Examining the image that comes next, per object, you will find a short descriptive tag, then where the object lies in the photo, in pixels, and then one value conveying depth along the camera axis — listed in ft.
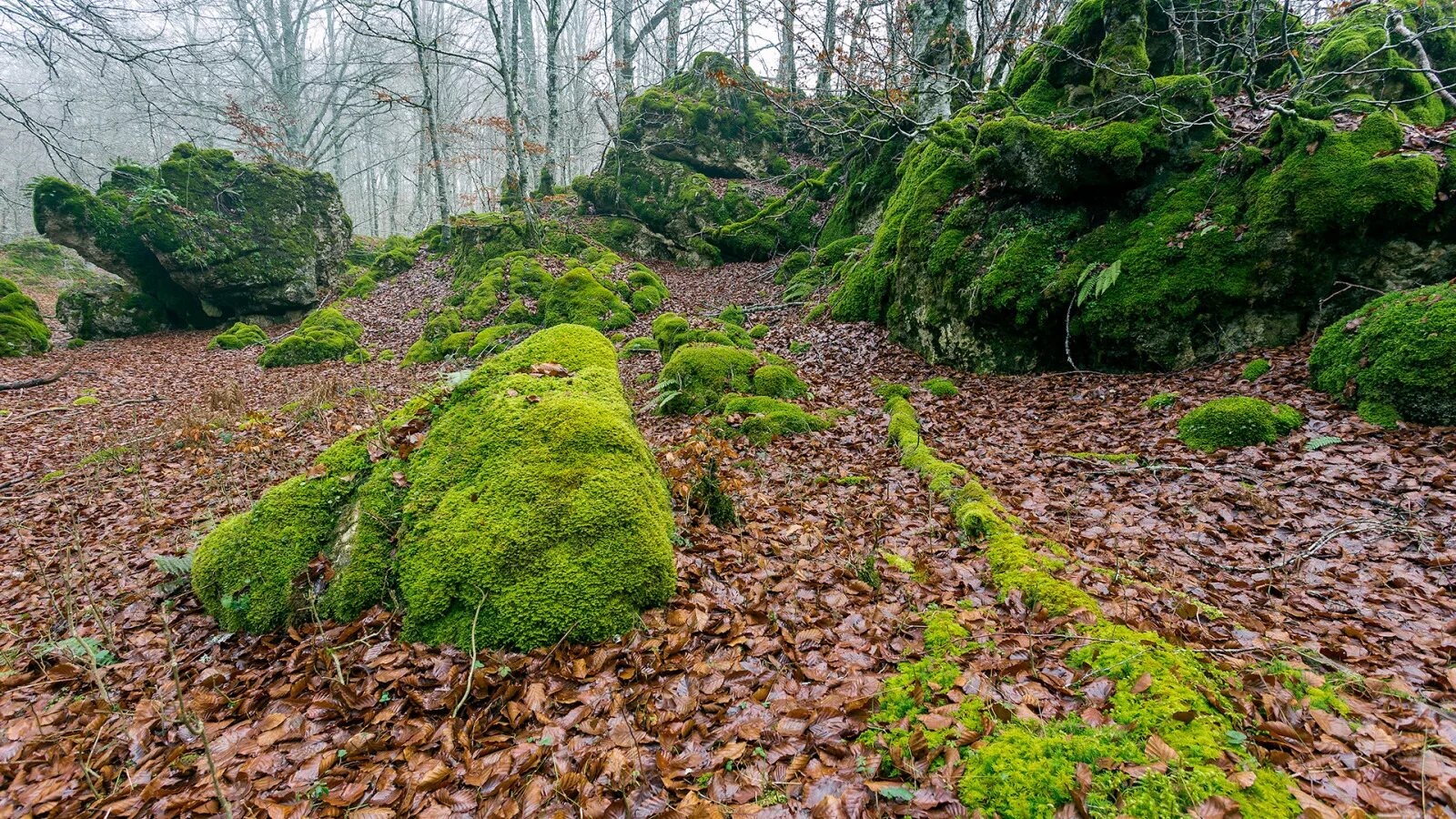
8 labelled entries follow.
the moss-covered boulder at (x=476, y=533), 10.55
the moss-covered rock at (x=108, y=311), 47.83
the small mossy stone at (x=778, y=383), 26.76
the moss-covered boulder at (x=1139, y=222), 21.24
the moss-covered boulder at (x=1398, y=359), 16.40
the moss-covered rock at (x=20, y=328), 40.91
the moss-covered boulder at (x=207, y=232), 46.78
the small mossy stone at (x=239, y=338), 47.16
